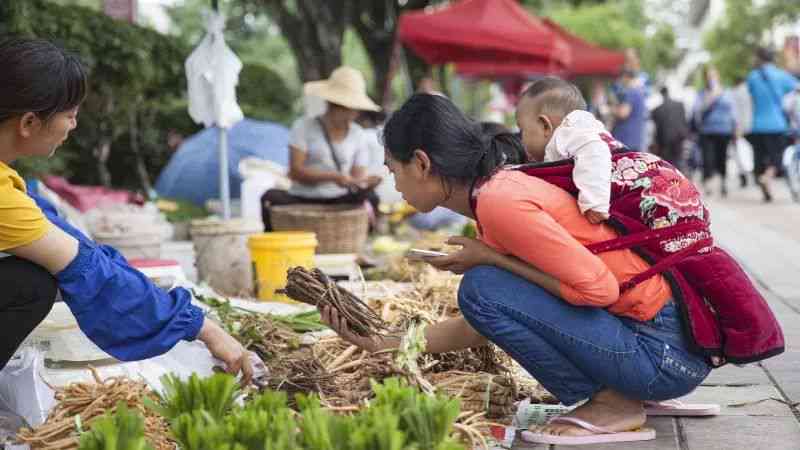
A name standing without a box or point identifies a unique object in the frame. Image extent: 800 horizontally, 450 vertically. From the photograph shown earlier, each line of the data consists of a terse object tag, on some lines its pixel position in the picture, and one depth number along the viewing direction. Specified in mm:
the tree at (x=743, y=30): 40094
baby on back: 3459
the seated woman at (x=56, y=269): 3340
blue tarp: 12477
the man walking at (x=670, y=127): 17234
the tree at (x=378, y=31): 21562
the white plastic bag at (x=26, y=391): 3614
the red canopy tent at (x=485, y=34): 15469
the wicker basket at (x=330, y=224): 7711
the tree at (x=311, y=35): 18375
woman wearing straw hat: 8414
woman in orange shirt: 3480
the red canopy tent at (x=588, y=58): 24109
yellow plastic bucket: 6340
